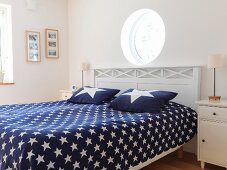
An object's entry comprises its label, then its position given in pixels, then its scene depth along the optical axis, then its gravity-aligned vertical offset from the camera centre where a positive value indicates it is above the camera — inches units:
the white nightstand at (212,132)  66.4 -19.3
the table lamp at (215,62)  71.8 +6.6
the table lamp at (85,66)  119.4 +8.1
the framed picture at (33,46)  119.6 +21.0
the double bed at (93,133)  43.4 -14.8
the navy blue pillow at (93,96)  90.2 -8.3
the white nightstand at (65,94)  118.3 -9.6
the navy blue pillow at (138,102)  70.8 -9.1
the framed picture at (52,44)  126.8 +23.7
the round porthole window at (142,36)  100.2 +23.6
